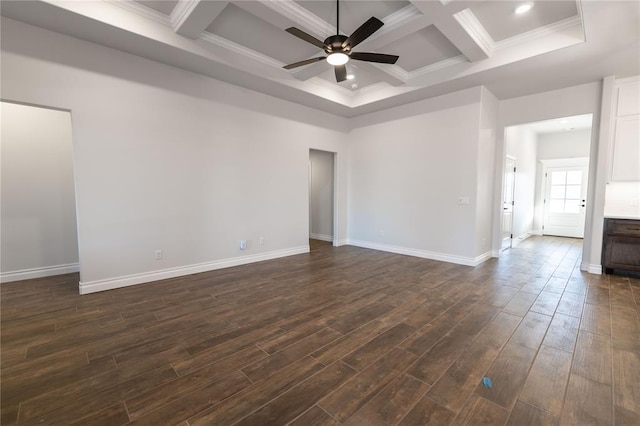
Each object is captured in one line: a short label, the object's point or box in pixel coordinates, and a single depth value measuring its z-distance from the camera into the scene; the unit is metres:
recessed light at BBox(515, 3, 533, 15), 2.92
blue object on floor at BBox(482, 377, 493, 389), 1.76
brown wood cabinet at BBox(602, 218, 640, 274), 3.90
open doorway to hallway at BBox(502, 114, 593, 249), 6.88
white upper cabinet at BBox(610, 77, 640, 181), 3.92
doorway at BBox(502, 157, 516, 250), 6.06
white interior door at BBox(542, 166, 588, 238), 7.50
